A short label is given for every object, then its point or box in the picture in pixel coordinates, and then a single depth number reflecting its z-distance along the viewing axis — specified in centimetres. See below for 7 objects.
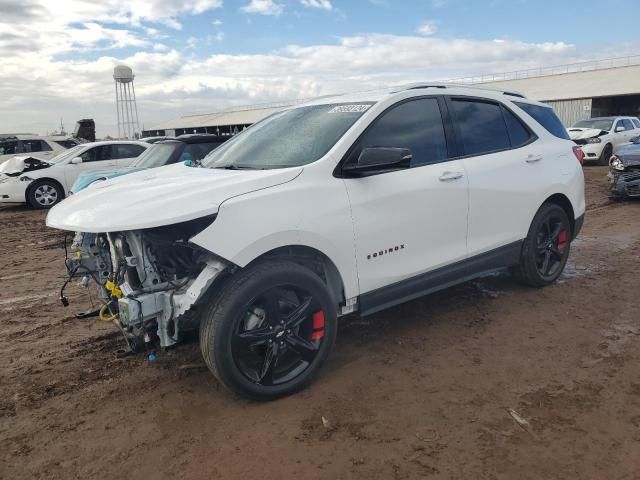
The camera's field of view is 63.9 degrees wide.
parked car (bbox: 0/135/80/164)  1719
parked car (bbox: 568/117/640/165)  1652
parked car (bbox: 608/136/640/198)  944
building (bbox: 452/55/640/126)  3225
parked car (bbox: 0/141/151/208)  1273
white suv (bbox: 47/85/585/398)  291
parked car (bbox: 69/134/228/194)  850
